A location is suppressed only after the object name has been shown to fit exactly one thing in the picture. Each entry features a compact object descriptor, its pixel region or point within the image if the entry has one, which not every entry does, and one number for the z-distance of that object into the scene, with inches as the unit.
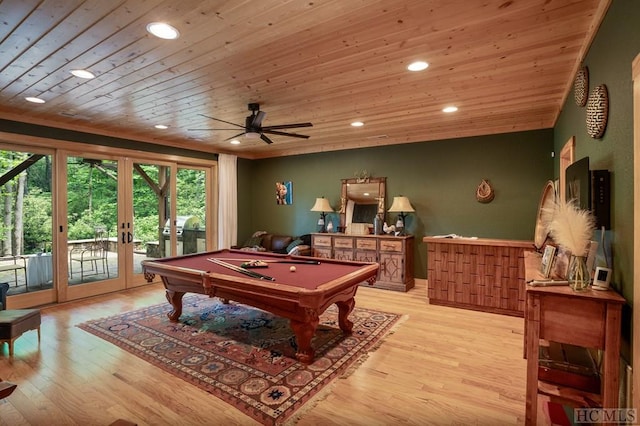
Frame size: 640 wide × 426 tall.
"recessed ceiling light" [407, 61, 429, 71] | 104.4
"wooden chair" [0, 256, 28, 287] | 166.7
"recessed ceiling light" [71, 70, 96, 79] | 111.0
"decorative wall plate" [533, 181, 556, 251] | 123.1
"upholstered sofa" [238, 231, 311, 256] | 241.8
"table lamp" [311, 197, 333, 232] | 244.5
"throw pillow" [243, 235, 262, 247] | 267.4
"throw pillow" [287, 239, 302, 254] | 243.1
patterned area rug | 93.4
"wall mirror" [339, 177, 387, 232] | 233.3
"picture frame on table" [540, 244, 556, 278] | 85.6
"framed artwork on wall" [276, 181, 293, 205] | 277.6
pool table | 104.0
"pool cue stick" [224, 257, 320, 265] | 148.4
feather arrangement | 67.0
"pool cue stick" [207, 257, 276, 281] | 117.7
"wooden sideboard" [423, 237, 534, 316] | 162.7
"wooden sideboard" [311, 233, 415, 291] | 206.7
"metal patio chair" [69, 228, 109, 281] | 194.4
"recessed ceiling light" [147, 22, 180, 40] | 81.4
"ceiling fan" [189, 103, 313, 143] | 140.9
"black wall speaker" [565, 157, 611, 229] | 69.6
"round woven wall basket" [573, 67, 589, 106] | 88.5
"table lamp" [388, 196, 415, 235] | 211.7
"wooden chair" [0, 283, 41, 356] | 116.6
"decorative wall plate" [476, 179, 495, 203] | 196.7
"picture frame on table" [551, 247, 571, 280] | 80.9
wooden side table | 60.2
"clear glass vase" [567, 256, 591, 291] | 66.1
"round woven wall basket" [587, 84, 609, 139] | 72.0
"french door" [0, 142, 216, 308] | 176.7
